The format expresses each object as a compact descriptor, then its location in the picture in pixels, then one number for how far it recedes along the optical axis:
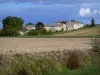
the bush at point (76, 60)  22.22
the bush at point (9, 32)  83.43
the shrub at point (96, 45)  26.00
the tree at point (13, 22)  114.51
